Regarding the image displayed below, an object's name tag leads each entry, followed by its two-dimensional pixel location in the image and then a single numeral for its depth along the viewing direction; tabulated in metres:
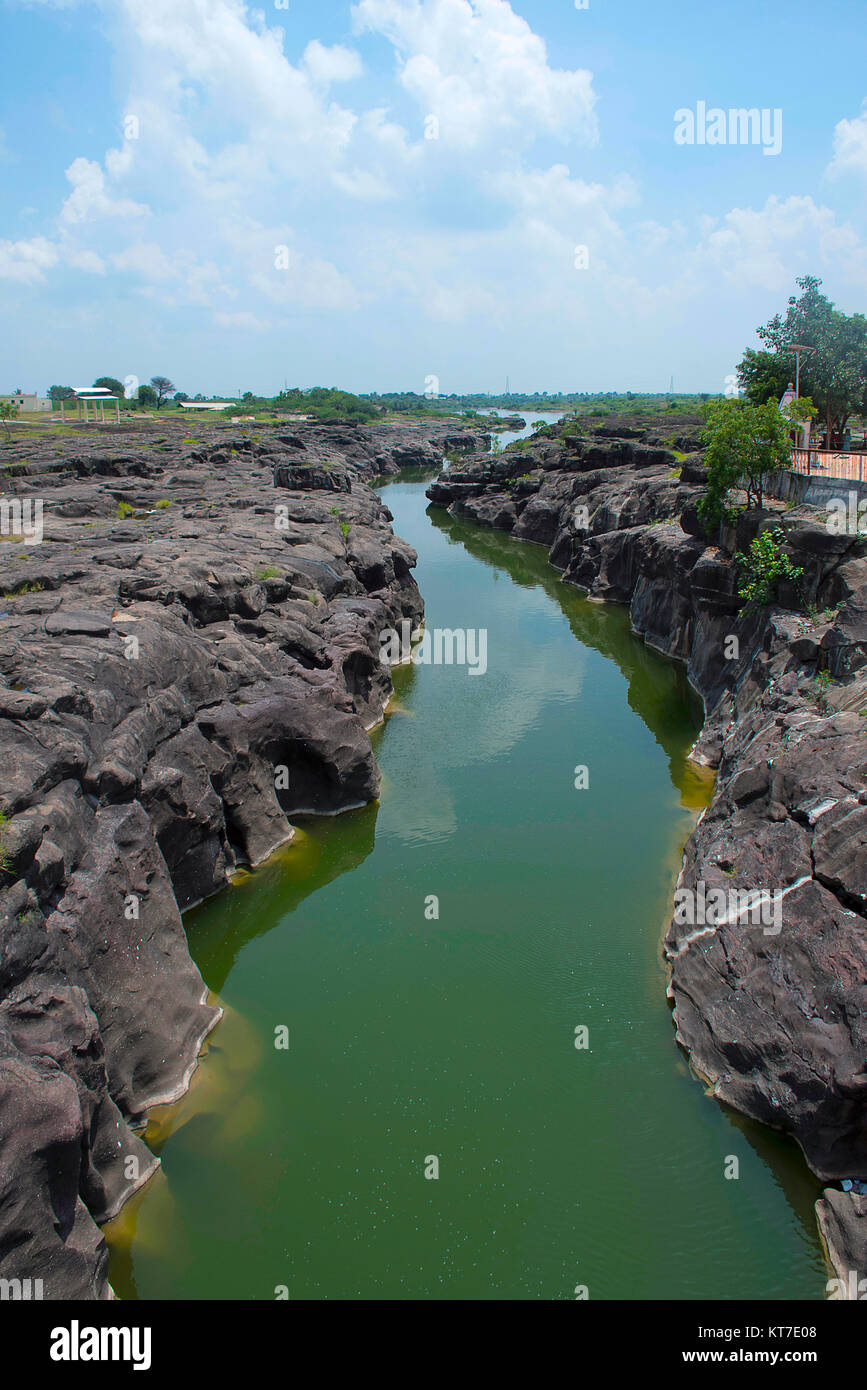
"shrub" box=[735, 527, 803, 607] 24.64
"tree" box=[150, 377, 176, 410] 196.12
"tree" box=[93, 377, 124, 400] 184.50
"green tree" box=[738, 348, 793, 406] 43.38
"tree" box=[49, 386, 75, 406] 170.80
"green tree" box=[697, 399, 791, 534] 28.00
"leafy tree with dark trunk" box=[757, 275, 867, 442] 38.41
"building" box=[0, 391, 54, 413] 143.64
